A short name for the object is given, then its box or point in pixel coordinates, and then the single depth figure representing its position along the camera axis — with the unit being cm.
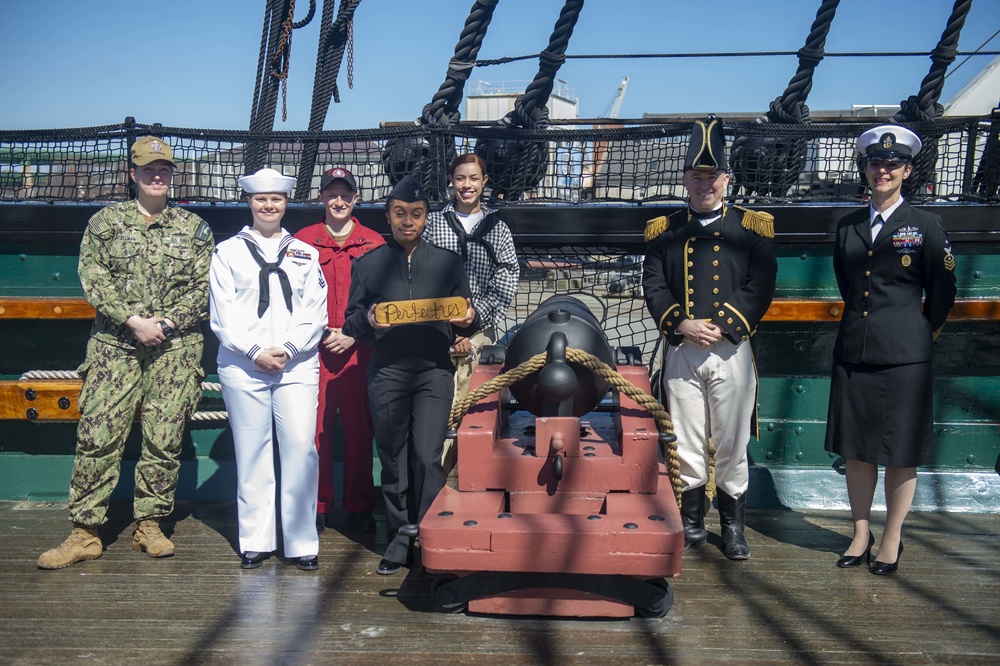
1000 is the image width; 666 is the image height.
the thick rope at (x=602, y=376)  379
